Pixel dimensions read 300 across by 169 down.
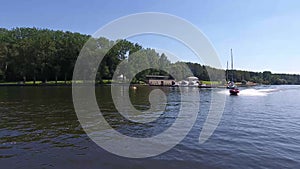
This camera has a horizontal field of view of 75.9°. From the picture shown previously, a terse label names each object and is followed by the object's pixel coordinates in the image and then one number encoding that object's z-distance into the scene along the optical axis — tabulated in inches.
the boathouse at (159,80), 3991.2
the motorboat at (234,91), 2036.3
